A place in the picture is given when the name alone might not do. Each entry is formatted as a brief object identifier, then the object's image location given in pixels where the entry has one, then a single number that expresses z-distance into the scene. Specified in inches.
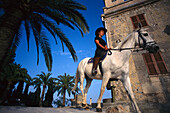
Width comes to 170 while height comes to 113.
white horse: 112.4
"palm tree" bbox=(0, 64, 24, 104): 626.7
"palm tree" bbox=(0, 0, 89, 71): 118.0
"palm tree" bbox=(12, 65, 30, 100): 690.9
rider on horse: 134.3
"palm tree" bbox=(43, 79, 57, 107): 917.2
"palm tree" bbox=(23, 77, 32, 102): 759.7
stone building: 217.3
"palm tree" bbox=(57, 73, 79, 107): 943.0
